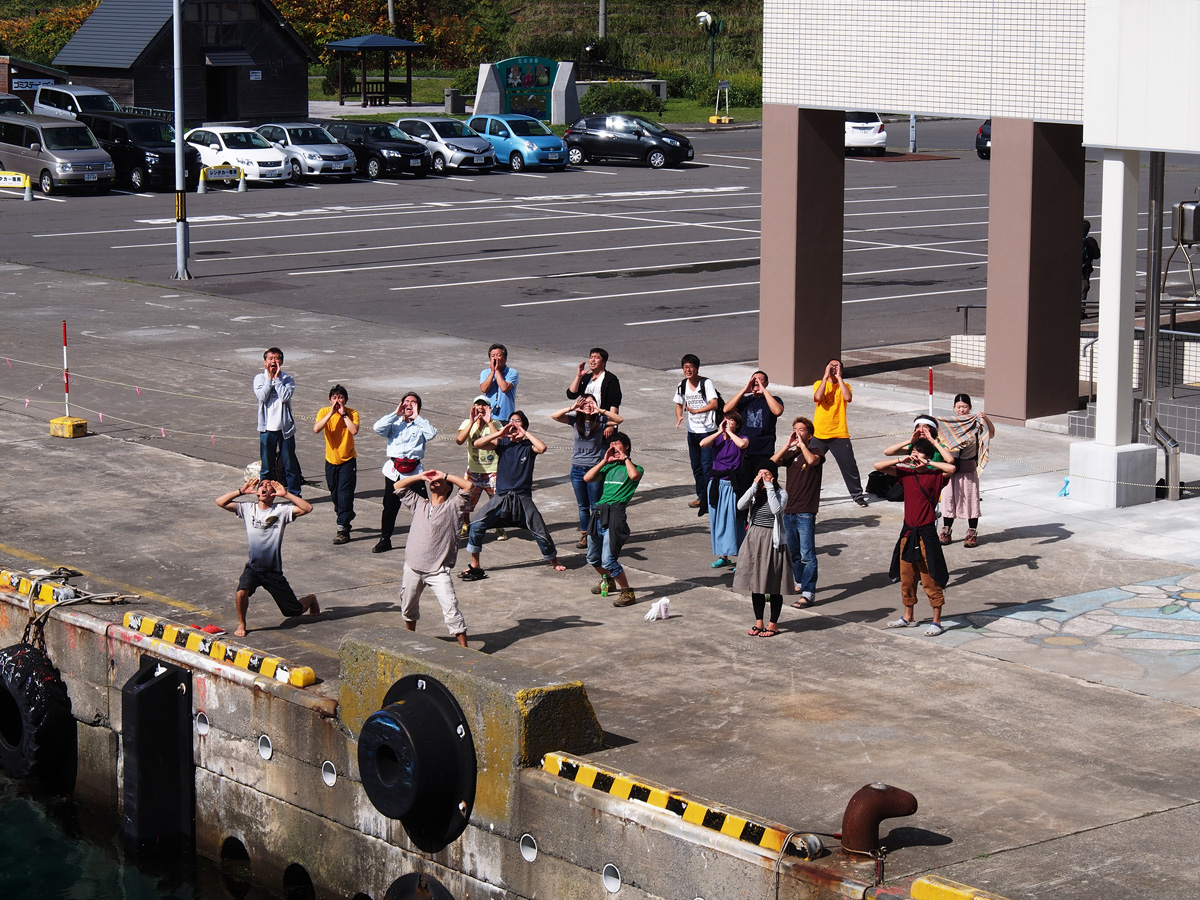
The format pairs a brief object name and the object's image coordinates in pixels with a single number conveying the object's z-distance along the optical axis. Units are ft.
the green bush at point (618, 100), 223.51
